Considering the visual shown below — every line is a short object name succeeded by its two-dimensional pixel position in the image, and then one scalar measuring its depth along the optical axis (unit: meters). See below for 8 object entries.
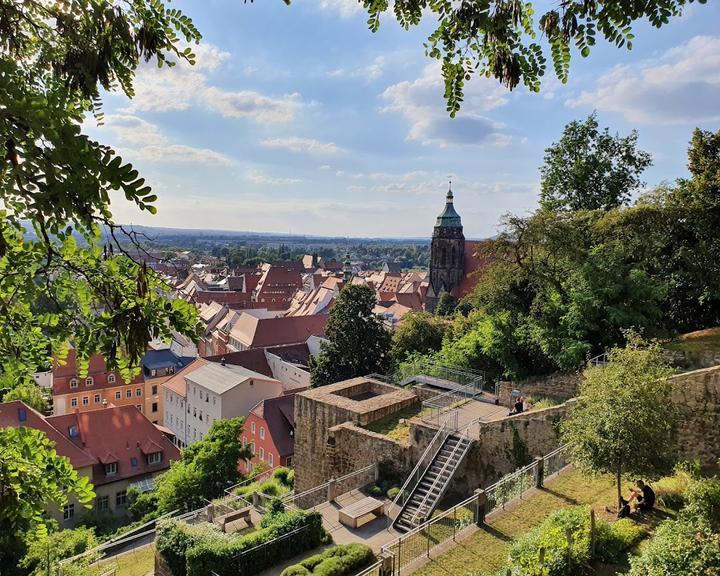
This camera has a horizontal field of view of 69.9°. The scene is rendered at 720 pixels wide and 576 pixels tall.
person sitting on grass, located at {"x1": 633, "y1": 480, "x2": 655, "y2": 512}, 10.02
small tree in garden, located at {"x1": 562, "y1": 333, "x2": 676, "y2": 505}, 9.40
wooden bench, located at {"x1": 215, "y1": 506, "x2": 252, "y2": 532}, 14.53
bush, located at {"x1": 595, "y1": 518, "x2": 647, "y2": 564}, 8.76
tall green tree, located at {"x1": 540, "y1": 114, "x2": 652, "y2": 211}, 24.69
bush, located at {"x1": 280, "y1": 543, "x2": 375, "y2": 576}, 10.43
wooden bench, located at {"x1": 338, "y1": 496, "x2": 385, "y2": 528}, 13.44
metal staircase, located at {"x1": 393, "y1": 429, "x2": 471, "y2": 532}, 13.18
